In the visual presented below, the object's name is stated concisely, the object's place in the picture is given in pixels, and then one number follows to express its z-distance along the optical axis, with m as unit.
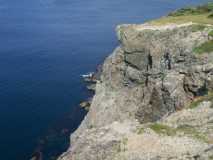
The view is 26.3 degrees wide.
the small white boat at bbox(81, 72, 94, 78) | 116.56
